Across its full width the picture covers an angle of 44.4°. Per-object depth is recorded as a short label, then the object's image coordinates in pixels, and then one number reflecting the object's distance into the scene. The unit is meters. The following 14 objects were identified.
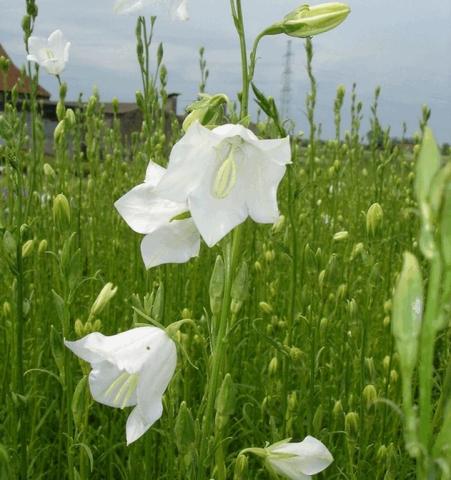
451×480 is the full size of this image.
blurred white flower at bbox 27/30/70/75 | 0.44
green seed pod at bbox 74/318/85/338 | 0.28
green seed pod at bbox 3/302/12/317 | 0.37
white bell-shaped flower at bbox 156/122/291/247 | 0.16
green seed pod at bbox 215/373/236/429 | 0.18
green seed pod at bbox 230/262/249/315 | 0.19
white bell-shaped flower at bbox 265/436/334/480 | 0.18
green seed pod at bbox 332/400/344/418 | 0.31
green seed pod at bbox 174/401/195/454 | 0.18
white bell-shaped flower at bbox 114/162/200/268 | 0.18
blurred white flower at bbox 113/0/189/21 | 0.19
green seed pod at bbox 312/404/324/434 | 0.28
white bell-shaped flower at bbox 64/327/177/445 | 0.17
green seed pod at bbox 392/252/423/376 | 0.10
